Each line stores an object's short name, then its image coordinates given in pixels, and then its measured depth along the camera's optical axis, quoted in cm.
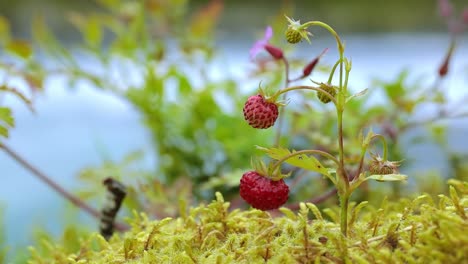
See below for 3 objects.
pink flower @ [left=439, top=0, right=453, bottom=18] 55
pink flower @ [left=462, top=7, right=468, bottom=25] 55
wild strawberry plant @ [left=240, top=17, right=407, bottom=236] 34
